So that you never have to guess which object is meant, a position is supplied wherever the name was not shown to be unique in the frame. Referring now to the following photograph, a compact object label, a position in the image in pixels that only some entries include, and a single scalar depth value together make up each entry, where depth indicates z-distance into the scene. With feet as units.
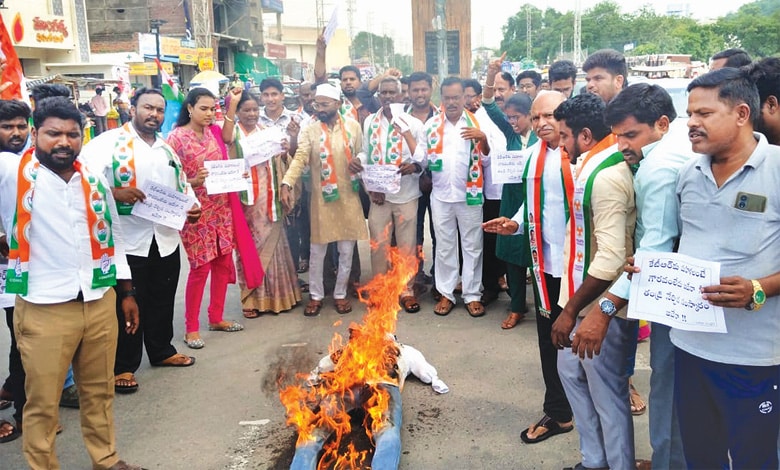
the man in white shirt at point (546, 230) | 11.83
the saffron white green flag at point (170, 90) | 19.61
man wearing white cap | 20.02
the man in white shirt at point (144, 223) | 14.53
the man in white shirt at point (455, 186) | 19.36
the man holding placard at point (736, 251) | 7.27
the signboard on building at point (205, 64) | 87.06
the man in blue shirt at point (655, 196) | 8.45
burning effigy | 10.87
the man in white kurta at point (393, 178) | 19.86
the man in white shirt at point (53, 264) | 10.12
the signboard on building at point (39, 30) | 74.08
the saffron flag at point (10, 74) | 15.55
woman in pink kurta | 17.30
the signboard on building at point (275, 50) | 188.03
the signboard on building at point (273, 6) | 172.22
